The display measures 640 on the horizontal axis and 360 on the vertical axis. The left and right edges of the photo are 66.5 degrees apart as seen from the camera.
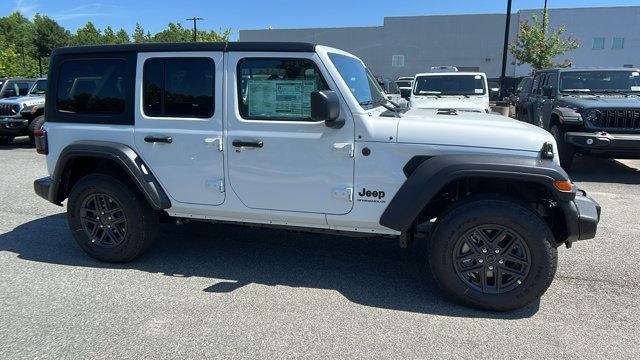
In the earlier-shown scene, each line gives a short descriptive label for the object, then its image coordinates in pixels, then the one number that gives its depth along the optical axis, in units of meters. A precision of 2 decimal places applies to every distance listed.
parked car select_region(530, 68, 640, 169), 7.95
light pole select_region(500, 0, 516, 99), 17.21
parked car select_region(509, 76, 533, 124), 11.41
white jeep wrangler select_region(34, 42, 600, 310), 3.42
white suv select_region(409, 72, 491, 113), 10.86
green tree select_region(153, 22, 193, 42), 58.16
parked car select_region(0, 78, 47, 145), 12.66
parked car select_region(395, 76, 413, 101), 28.54
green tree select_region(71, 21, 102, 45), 58.74
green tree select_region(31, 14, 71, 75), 50.61
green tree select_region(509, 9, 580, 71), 29.70
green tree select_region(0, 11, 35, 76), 46.16
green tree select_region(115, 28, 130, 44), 66.76
